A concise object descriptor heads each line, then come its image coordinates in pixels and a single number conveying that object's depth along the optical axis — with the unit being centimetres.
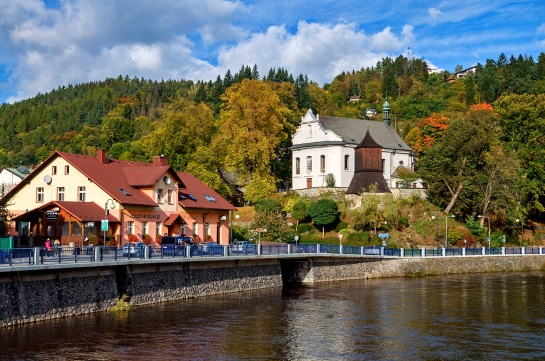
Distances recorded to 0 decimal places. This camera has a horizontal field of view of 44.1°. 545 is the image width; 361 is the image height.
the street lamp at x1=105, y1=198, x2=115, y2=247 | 3788
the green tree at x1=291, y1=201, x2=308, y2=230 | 7400
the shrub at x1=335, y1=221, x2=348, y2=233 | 7238
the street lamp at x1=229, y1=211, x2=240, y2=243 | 5997
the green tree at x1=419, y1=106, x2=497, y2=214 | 7688
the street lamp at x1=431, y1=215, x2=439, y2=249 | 7115
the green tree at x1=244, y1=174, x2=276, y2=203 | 7788
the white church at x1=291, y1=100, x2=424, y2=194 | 8344
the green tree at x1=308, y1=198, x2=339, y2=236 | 7212
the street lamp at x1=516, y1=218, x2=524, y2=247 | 7900
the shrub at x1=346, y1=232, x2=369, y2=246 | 6628
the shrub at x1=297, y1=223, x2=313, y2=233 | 7350
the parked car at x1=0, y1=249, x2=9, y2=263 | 2720
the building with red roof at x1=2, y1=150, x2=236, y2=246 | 4378
